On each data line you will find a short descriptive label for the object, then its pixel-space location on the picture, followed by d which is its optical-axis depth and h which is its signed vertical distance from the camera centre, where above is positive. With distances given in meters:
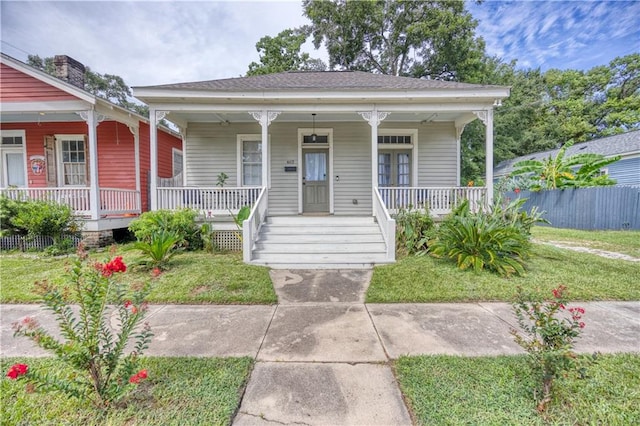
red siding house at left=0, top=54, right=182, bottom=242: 7.88 +1.60
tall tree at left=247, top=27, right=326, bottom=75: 18.73 +10.12
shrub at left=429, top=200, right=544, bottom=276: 4.87 -0.82
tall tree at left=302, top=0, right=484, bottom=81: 16.25 +10.32
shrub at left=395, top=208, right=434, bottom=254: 6.21 -0.73
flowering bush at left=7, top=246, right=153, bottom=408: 1.65 -0.89
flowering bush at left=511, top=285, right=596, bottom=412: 1.73 -0.99
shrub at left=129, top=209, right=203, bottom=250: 5.75 -0.56
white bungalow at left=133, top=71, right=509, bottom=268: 6.46 +1.46
